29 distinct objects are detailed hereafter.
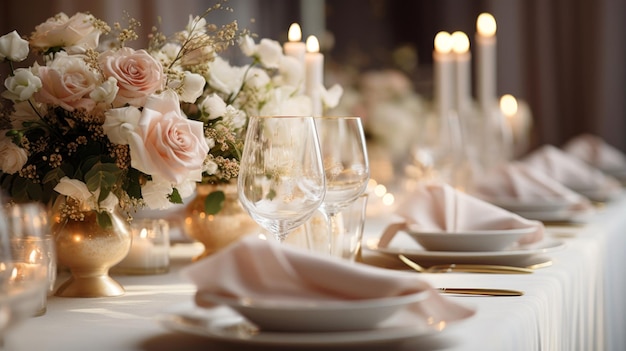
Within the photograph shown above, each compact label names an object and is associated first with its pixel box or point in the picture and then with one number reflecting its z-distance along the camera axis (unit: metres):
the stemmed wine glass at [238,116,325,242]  1.38
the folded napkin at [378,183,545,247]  1.78
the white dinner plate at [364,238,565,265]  1.66
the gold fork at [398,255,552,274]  1.62
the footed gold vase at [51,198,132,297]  1.49
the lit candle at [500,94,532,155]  3.77
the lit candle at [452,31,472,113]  2.73
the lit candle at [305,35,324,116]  1.85
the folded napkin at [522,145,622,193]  2.83
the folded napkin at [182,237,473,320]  1.21
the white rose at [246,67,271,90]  1.71
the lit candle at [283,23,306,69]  1.83
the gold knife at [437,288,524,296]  1.45
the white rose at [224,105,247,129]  1.59
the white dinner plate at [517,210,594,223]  2.21
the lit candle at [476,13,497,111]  2.95
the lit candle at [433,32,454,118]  2.86
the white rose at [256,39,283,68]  1.75
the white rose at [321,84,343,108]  1.86
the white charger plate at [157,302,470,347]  1.15
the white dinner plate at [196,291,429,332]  1.16
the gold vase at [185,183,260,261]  1.76
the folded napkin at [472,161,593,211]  2.28
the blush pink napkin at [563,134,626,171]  3.78
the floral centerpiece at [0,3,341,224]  1.43
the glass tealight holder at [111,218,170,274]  1.65
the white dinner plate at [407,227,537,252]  1.69
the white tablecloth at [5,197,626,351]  1.24
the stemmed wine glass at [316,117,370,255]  1.51
